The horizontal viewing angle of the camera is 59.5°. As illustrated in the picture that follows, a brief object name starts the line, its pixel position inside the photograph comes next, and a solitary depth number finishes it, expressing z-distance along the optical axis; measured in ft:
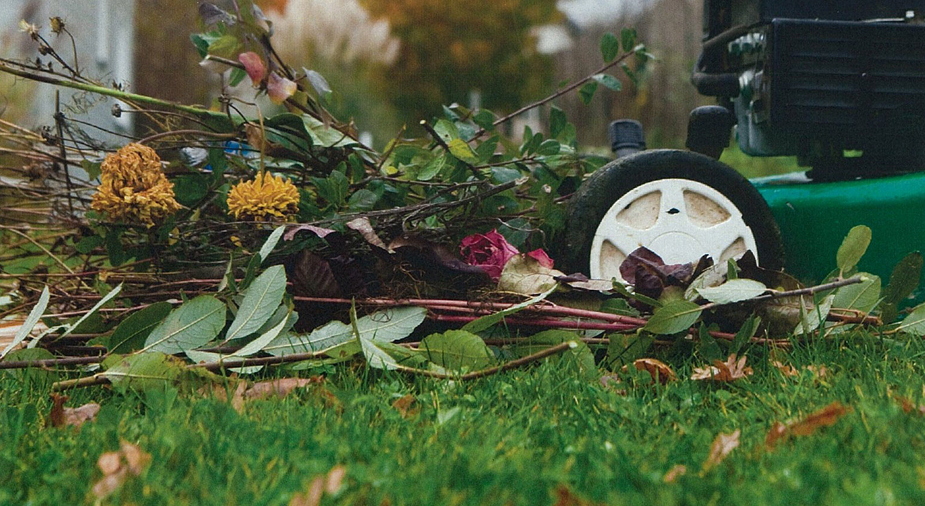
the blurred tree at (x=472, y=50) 41.09
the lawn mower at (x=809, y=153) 5.58
